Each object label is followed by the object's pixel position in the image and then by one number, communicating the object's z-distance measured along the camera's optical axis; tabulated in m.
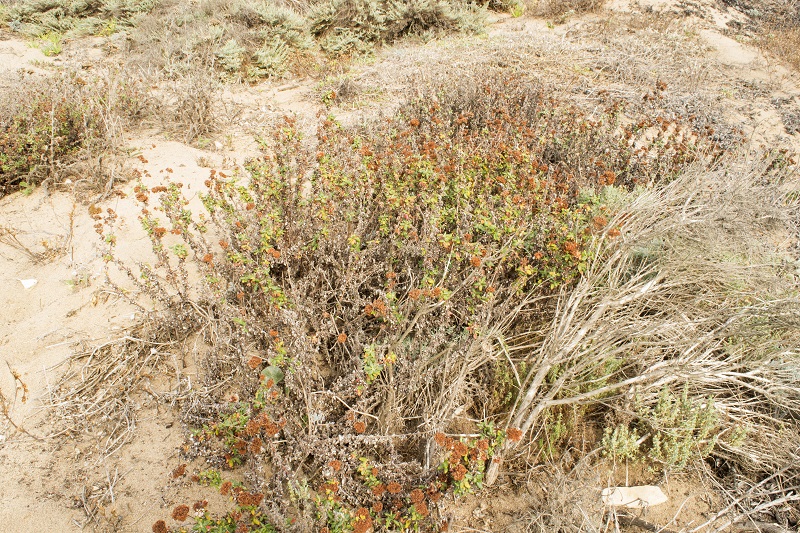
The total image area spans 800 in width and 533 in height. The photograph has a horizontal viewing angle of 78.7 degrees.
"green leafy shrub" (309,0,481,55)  8.41
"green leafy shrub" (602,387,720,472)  2.50
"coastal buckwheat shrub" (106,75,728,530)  2.26
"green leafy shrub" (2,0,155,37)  9.49
